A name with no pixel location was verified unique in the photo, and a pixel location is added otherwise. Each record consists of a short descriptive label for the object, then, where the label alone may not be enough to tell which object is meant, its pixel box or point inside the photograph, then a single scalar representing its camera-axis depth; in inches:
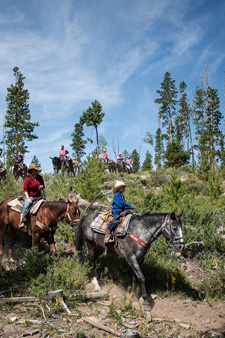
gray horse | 244.2
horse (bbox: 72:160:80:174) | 1229.1
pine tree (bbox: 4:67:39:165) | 1379.2
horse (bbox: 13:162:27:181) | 850.1
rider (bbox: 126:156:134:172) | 1392.3
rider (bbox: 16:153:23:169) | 871.9
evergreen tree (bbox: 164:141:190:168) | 1288.1
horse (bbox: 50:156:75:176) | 944.3
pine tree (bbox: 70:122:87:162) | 1798.7
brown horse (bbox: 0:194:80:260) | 296.7
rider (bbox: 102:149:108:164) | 1139.7
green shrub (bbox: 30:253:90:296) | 239.9
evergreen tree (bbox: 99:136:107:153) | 2528.3
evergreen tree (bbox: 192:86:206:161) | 1790.1
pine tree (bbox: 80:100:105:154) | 1482.5
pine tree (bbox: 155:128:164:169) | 2380.2
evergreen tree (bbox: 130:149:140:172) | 2450.8
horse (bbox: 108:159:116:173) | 1189.4
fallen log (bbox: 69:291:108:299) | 245.9
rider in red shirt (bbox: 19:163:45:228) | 312.5
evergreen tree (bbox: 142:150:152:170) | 2295.8
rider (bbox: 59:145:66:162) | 974.4
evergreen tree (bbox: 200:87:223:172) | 1219.2
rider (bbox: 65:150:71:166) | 988.9
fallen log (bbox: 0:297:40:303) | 224.6
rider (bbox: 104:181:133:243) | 269.7
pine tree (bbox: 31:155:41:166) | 866.8
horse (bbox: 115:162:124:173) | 1283.2
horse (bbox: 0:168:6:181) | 735.5
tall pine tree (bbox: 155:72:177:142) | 2036.2
